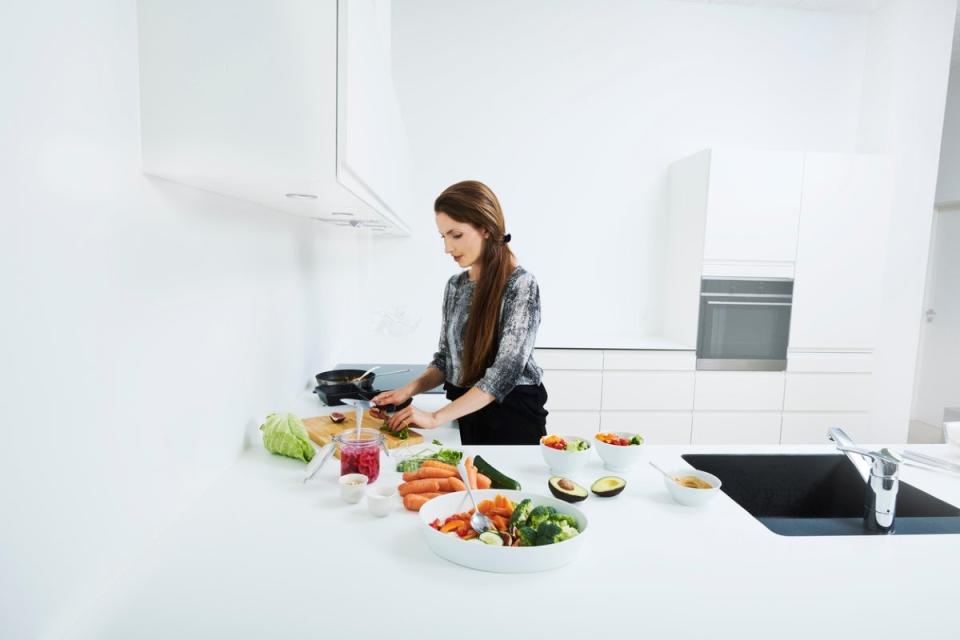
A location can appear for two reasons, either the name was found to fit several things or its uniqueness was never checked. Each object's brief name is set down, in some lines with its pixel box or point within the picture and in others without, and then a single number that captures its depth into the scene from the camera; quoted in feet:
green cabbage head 4.57
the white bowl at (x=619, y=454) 4.41
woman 5.35
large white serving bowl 2.97
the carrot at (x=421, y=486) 3.77
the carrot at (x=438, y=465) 3.99
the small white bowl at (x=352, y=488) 3.78
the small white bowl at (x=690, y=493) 3.83
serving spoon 3.26
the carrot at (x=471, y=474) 3.80
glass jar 4.09
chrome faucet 3.93
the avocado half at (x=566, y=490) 3.76
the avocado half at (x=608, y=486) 3.91
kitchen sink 5.08
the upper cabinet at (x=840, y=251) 10.84
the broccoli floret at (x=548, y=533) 3.07
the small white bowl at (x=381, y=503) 3.59
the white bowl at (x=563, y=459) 4.28
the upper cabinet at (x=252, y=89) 2.78
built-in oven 11.03
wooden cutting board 5.06
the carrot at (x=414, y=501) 3.67
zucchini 3.94
